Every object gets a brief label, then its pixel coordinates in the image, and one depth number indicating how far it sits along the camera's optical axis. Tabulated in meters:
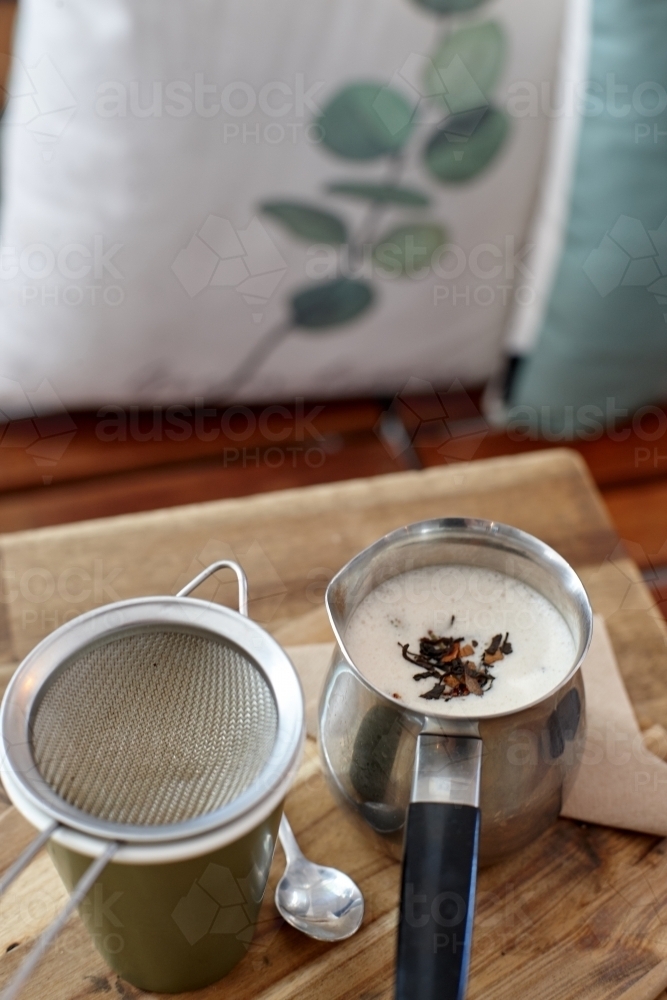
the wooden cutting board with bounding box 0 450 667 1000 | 0.43
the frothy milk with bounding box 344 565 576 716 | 0.43
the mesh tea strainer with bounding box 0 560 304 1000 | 0.33
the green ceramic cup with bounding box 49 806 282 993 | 0.35
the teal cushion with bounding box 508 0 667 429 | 0.79
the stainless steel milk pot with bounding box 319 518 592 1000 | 0.33
